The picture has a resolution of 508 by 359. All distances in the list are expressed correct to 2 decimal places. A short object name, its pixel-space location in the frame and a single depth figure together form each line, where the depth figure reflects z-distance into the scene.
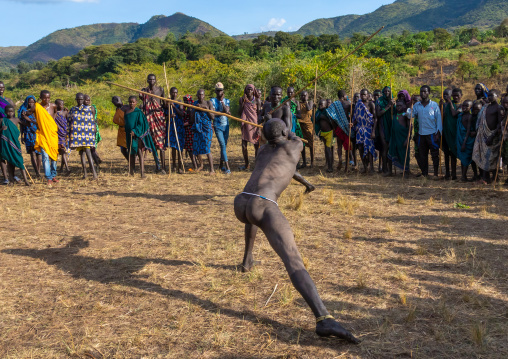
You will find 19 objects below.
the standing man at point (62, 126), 10.01
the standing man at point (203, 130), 9.88
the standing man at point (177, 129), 9.84
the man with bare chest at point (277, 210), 3.18
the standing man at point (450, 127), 8.55
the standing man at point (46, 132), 8.95
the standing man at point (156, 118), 9.76
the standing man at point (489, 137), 7.71
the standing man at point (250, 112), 9.92
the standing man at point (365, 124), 9.26
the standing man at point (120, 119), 9.66
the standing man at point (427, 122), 8.48
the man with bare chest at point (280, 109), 7.95
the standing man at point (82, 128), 9.20
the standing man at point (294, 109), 9.84
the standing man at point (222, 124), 9.73
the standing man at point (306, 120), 10.12
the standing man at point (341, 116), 9.65
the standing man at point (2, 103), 8.80
